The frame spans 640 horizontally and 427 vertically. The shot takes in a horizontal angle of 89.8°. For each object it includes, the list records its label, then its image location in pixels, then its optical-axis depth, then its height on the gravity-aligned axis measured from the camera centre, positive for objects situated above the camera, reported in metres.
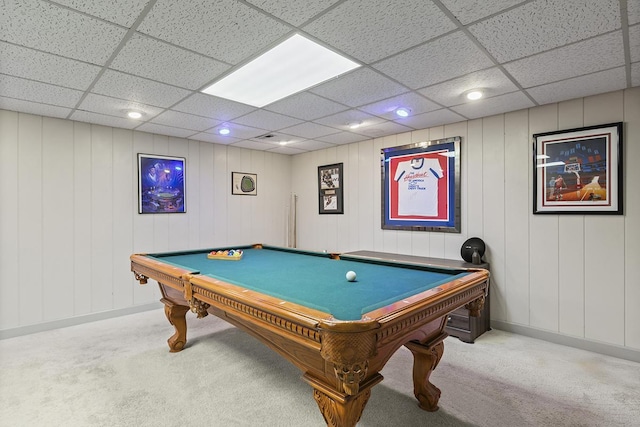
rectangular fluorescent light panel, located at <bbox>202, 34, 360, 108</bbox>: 2.15 +1.08
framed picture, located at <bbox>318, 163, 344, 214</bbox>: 5.10 +0.36
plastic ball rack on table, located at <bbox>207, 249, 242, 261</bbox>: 3.08 -0.43
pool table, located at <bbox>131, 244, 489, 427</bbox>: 1.25 -0.46
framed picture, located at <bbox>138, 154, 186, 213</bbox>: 4.23 +0.39
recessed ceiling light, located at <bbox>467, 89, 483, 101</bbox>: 2.77 +1.03
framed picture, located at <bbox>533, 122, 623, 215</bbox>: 2.81 +0.37
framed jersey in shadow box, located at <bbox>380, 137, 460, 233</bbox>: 3.82 +0.32
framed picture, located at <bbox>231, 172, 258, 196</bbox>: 5.20 +0.47
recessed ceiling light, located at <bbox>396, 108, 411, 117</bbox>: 3.28 +1.04
